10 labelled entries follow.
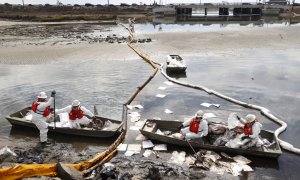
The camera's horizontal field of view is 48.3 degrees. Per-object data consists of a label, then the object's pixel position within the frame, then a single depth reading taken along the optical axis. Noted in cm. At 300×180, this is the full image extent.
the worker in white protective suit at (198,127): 1409
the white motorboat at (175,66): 2628
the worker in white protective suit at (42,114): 1459
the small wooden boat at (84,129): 1504
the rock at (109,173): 1191
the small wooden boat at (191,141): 1315
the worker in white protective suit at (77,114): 1542
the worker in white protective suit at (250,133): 1329
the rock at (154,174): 1184
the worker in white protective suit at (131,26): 5231
